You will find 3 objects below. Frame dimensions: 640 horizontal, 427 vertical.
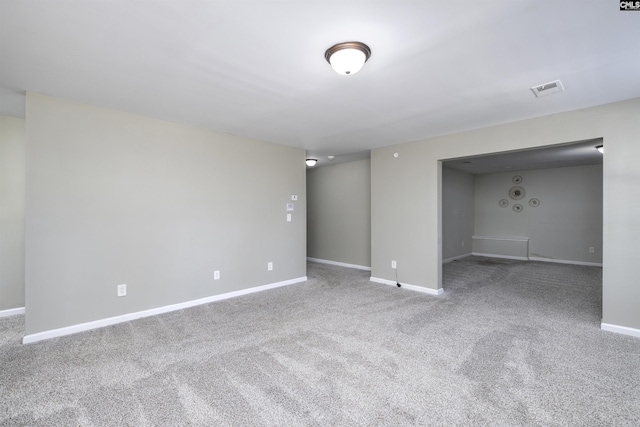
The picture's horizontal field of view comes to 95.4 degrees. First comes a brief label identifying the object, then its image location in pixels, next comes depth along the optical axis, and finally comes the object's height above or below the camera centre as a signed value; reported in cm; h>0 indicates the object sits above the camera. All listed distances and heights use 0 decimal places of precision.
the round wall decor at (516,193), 763 +47
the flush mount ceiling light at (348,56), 196 +107
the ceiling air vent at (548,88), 258 +112
